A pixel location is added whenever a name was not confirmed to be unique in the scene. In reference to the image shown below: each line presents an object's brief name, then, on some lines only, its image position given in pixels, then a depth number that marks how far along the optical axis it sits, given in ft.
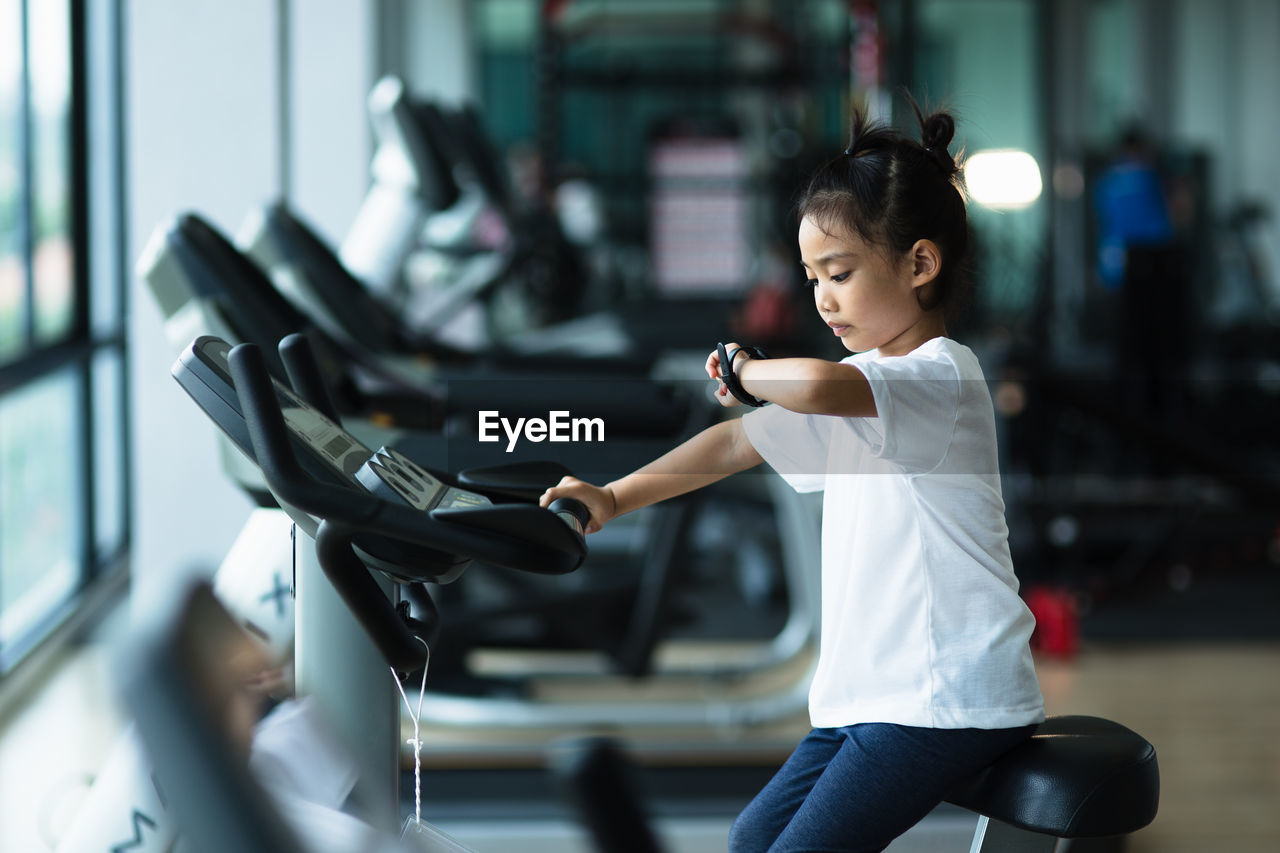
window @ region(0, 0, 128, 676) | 31.51
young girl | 9.96
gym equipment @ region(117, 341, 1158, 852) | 10.11
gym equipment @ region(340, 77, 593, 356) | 26.03
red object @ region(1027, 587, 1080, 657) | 31.19
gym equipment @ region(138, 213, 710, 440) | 13.08
